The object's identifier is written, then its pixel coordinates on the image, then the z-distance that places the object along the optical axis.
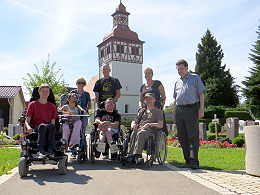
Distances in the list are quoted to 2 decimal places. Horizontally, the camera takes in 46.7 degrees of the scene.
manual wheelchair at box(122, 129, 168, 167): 5.85
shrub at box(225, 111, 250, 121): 38.09
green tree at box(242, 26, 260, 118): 37.79
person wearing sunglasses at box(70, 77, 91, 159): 7.36
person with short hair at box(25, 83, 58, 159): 5.45
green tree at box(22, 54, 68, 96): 29.86
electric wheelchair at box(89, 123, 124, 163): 6.15
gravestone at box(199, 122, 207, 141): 14.02
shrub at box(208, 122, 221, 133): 21.10
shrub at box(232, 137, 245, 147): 12.23
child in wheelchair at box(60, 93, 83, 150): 6.16
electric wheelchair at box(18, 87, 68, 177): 4.76
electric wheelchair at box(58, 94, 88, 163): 6.26
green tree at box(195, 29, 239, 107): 48.16
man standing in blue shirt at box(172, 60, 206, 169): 5.88
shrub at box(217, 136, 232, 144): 12.92
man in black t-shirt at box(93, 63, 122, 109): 7.24
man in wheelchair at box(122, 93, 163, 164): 5.82
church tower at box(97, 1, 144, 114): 51.22
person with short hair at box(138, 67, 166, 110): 6.79
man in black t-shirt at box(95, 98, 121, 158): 6.43
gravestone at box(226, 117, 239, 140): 13.71
